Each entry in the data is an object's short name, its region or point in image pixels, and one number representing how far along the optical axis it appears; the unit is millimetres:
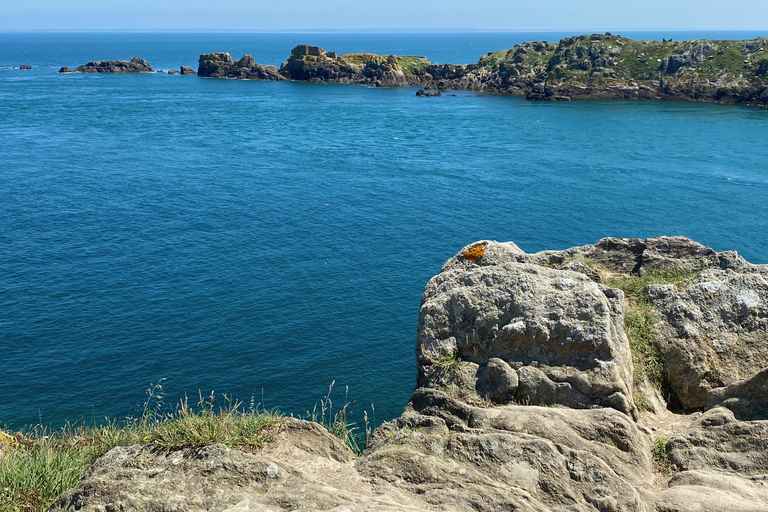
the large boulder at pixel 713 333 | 19812
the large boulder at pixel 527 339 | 18547
